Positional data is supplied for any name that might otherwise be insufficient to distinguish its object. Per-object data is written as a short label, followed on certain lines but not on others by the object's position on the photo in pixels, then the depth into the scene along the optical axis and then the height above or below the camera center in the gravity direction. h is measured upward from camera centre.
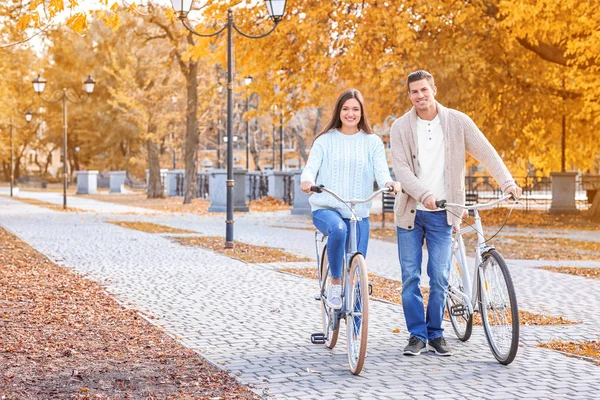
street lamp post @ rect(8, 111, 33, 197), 47.96 +1.85
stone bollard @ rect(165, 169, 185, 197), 48.07 -1.05
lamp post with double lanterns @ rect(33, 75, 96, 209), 32.41 +2.35
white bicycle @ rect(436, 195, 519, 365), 6.48 -0.87
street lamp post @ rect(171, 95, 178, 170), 42.25 +0.89
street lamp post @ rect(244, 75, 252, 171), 36.00 +2.78
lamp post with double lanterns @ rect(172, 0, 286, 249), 16.56 +1.55
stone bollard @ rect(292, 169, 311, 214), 29.41 -1.22
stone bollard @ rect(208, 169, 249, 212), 31.50 -1.01
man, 6.86 -0.13
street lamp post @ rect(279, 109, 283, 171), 42.21 +0.37
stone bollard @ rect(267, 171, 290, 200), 36.71 -0.83
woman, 6.80 -0.06
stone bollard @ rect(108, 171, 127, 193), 56.48 -1.15
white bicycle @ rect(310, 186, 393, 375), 6.27 -0.89
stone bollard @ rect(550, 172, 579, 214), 29.36 -0.90
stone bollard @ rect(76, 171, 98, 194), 55.25 -1.12
